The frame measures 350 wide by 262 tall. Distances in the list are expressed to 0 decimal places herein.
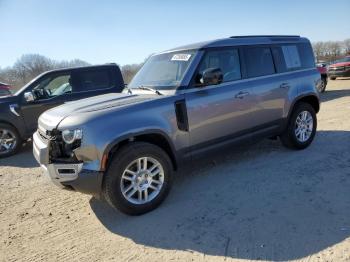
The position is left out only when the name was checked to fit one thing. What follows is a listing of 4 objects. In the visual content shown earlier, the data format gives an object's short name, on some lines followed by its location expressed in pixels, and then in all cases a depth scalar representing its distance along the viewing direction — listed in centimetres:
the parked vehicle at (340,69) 2098
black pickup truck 771
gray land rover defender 372
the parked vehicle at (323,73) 1567
